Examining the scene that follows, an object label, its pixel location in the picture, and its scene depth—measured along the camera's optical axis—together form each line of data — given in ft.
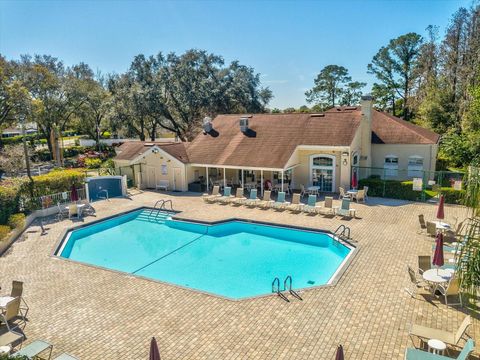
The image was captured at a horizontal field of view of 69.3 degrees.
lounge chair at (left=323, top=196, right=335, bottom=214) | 70.49
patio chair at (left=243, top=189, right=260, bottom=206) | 79.30
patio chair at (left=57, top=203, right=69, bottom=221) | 72.28
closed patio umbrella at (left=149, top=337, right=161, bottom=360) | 20.58
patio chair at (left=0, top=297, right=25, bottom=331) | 33.24
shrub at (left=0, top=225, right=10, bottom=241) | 55.67
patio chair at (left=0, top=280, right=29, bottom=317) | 36.41
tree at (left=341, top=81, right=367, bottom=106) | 222.89
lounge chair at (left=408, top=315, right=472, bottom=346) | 27.02
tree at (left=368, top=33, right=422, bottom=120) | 169.68
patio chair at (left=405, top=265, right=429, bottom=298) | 36.47
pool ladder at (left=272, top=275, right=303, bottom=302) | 37.52
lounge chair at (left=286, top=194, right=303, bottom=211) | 73.56
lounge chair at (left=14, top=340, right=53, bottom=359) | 27.63
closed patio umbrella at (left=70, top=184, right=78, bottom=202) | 77.51
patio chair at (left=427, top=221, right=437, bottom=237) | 55.01
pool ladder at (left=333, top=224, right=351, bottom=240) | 56.59
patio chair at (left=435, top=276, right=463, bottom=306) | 34.32
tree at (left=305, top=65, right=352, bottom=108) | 227.40
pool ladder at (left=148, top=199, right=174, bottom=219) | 77.11
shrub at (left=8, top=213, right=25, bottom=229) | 62.03
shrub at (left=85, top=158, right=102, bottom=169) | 142.17
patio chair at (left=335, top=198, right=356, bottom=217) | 67.51
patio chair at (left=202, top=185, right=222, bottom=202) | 83.46
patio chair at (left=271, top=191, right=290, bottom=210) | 75.31
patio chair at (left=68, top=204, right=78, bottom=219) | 72.08
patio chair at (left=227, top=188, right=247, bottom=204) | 81.10
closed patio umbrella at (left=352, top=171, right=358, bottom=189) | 81.15
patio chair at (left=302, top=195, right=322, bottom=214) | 71.82
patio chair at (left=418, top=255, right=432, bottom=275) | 39.60
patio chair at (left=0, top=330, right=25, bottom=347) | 29.94
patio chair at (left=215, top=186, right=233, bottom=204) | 82.23
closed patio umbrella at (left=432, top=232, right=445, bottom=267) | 34.65
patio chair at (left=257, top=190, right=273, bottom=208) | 77.97
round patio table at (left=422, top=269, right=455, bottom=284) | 35.53
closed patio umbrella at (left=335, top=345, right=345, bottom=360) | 19.15
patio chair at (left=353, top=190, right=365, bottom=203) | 76.64
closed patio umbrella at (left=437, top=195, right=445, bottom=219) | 51.18
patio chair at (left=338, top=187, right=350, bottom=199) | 79.63
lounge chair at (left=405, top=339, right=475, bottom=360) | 23.69
